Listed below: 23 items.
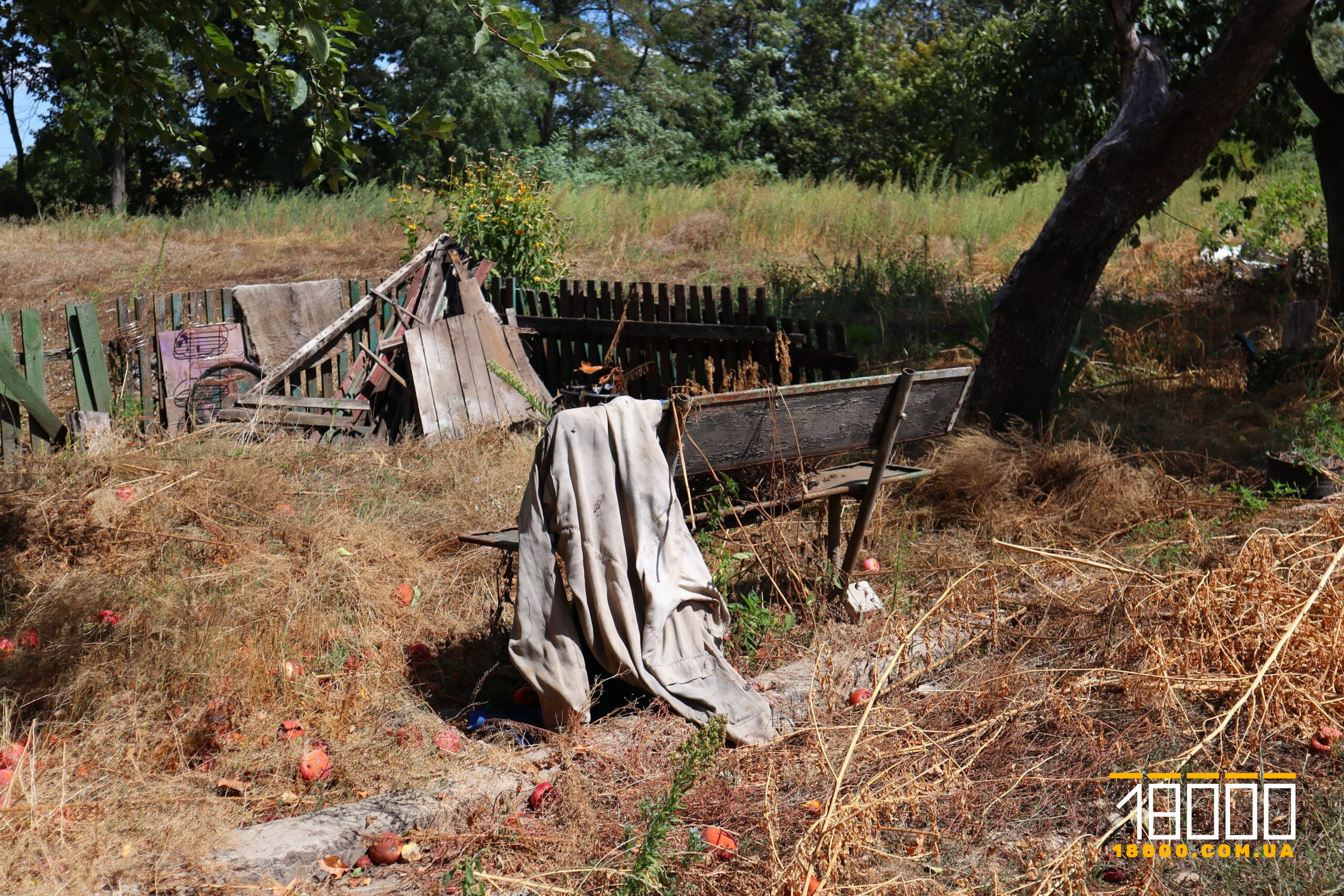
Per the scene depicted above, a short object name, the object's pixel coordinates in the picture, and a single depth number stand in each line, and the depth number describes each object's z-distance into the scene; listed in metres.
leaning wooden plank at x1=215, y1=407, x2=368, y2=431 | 6.73
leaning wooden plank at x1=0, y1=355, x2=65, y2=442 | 6.07
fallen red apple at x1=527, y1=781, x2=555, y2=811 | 2.87
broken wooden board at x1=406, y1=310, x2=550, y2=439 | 7.23
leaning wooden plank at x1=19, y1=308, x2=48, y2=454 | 6.22
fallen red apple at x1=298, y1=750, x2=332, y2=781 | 3.00
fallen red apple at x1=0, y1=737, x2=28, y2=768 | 2.94
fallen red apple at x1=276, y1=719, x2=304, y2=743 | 3.23
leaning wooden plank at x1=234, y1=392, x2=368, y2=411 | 6.85
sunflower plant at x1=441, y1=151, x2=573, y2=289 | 8.91
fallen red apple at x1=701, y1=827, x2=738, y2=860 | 2.60
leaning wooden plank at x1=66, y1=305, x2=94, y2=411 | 6.67
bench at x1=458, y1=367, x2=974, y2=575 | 3.53
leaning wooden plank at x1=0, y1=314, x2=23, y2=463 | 6.16
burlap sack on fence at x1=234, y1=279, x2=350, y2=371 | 7.52
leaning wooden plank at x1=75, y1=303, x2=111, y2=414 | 6.64
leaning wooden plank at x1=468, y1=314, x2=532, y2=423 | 7.54
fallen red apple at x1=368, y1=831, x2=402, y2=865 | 2.67
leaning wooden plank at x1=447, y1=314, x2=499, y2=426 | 7.39
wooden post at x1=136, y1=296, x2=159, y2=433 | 6.96
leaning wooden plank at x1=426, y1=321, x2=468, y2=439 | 7.24
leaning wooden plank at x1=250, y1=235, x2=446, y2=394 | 7.06
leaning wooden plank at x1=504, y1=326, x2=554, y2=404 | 7.72
